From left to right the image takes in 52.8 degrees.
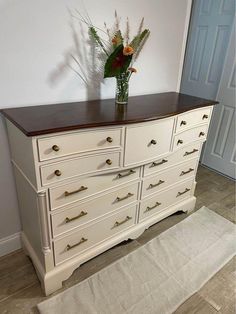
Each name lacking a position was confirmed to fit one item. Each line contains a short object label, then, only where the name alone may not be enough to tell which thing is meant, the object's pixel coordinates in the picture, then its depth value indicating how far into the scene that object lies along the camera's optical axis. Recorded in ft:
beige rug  4.48
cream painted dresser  3.81
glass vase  4.99
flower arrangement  4.57
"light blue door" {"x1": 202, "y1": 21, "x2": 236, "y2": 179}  8.39
